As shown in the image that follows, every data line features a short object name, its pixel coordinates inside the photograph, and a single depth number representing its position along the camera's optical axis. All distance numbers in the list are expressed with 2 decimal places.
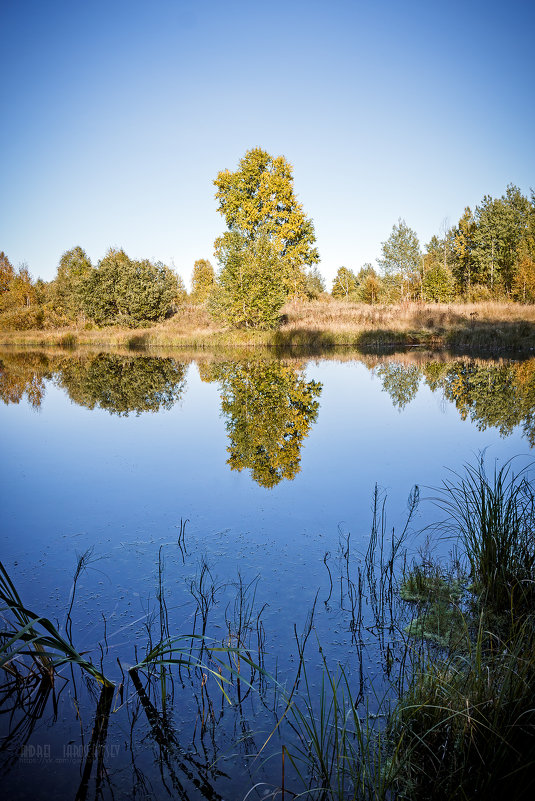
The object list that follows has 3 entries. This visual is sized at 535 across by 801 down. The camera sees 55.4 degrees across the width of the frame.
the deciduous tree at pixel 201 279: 56.86
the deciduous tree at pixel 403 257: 55.53
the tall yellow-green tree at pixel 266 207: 37.28
